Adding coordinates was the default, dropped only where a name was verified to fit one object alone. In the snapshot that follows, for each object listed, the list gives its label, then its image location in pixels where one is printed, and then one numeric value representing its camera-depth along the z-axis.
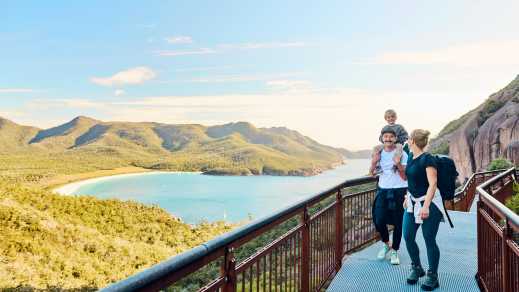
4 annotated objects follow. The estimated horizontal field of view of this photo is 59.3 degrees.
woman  4.41
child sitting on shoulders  5.54
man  5.41
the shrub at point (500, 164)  21.72
